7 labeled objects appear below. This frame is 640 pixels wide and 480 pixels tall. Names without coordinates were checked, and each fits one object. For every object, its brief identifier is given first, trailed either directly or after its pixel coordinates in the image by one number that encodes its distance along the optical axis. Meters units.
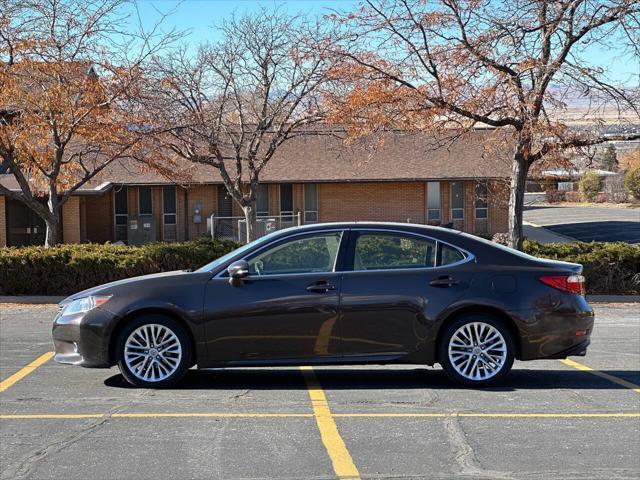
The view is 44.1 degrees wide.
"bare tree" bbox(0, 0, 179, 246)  16.56
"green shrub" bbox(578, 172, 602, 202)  68.00
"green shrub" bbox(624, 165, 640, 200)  58.72
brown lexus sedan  7.28
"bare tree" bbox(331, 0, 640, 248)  15.70
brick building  32.06
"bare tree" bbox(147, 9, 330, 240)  18.92
